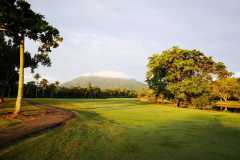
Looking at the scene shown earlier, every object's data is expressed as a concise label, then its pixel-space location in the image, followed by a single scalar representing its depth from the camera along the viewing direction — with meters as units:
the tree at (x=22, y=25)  13.56
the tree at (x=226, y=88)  40.16
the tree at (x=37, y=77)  76.38
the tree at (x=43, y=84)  71.75
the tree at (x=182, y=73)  40.31
